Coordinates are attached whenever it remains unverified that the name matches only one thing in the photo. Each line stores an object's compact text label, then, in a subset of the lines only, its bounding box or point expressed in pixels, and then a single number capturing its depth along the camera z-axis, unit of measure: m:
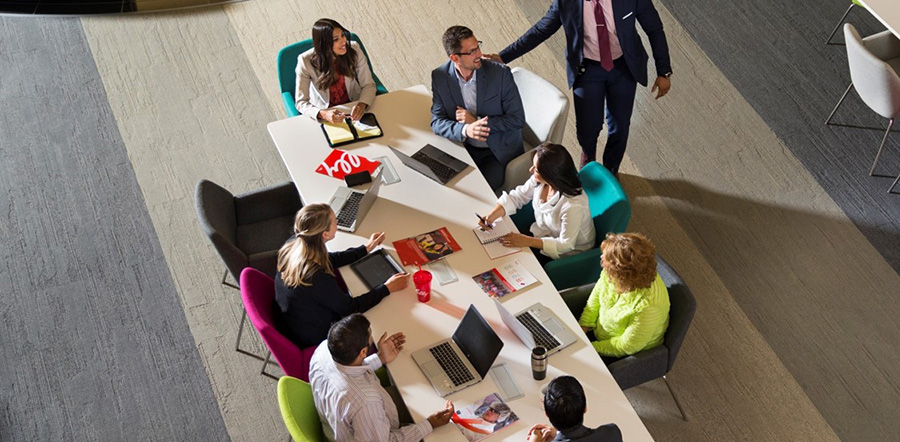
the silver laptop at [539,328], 4.12
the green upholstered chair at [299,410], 3.71
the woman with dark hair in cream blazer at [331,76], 5.38
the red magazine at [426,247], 4.61
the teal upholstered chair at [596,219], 4.71
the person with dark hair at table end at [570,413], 3.48
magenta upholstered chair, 4.19
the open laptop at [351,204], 4.79
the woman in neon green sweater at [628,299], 4.03
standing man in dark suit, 5.41
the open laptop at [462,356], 4.01
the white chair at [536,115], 5.25
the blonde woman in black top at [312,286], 4.23
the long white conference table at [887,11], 5.89
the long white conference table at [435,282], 3.96
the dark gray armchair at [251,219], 4.78
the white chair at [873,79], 5.59
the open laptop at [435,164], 5.07
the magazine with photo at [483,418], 3.85
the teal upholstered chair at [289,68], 5.80
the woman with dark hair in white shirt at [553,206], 4.55
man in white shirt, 3.72
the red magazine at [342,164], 5.11
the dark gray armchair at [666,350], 4.21
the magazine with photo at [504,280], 4.46
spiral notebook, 4.65
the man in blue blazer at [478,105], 5.12
